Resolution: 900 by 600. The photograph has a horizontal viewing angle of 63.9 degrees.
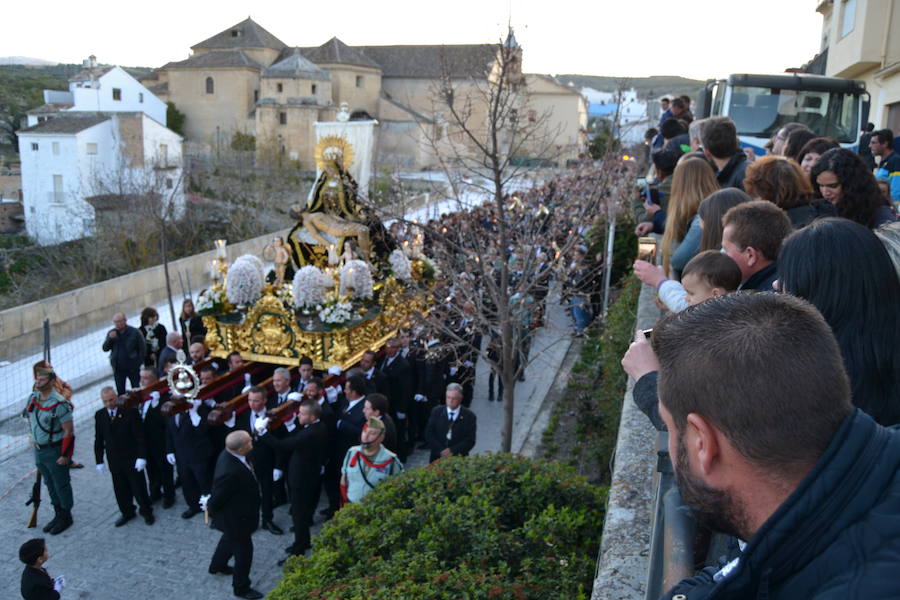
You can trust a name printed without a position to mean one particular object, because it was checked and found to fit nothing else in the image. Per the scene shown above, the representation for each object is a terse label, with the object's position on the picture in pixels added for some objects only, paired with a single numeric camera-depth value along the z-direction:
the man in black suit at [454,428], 7.95
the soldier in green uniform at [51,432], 7.99
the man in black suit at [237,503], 6.68
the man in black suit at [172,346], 10.72
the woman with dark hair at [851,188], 4.04
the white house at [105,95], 53.06
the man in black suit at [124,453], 8.26
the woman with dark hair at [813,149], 5.62
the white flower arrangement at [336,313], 10.38
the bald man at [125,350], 11.52
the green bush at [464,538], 3.91
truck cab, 13.12
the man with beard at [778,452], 1.29
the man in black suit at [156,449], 8.70
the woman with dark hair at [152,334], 12.19
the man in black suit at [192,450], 8.36
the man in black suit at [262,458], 8.02
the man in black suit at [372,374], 9.86
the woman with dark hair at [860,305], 2.55
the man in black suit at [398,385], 10.21
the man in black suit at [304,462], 7.55
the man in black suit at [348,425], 8.17
